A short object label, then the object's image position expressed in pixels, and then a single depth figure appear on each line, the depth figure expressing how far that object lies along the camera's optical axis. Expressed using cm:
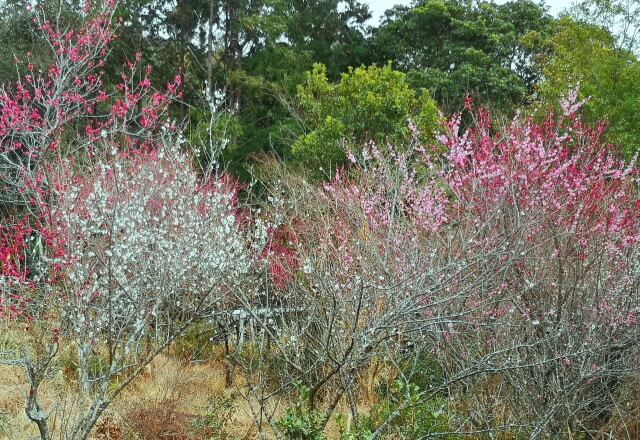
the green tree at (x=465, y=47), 1656
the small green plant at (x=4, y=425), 481
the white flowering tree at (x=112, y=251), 408
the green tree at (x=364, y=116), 1205
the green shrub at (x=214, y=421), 491
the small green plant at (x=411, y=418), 430
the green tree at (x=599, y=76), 1146
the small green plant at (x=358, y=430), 381
